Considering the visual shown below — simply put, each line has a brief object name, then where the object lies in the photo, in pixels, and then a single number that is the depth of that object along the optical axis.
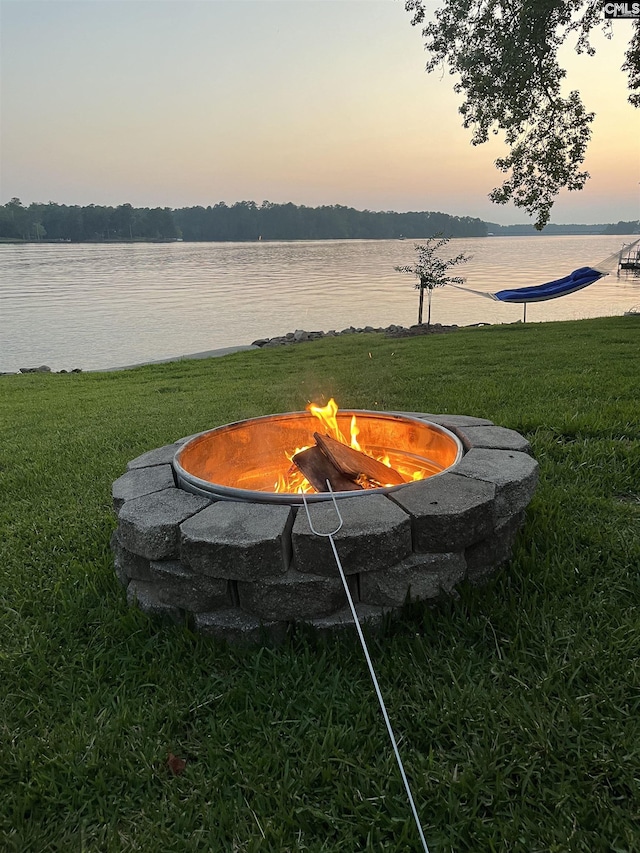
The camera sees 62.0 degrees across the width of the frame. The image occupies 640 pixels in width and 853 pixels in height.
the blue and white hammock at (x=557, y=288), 11.55
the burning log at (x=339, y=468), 2.09
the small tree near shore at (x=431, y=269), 14.79
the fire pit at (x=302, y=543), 1.62
